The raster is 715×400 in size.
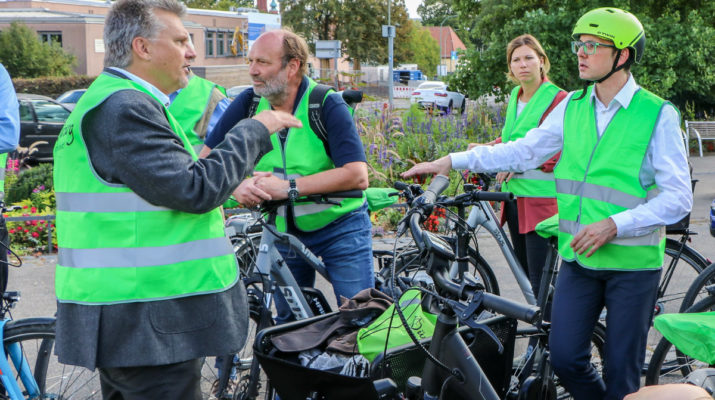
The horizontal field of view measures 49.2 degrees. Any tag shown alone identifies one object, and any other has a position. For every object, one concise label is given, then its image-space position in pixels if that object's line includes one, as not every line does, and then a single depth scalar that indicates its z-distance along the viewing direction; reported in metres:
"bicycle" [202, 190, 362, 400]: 3.91
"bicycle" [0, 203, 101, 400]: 3.74
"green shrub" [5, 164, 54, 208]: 9.98
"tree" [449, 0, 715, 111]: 16.14
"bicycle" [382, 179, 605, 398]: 3.46
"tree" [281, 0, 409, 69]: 61.53
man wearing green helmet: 3.32
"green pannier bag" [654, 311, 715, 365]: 2.18
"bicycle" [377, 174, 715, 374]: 5.09
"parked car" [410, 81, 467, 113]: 32.62
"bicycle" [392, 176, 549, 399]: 2.37
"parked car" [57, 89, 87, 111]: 25.84
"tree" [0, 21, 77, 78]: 38.16
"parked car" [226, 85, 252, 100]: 27.60
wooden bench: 17.27
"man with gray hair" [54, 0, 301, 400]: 2.46
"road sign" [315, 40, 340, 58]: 17.84
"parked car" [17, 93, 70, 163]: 17.69
